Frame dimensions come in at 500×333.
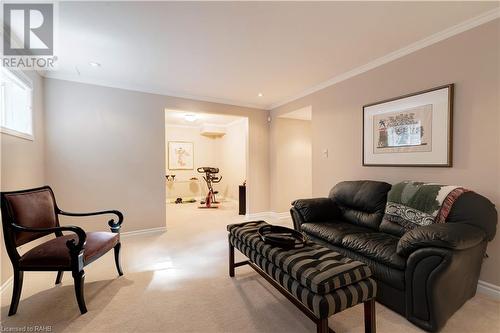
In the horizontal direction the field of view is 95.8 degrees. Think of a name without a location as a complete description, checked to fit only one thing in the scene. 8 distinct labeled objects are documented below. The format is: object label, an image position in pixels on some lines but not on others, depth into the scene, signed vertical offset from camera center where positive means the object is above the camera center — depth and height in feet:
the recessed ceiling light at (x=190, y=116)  19.24 +4.01
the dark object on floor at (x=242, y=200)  17.93 -2.96
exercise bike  21.21 -2.05
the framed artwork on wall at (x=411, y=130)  7.62 +1.29
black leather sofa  5.04 -2.38
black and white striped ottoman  4.37 -2.48
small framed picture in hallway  25.46 +0.88
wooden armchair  5.83 -2.35
